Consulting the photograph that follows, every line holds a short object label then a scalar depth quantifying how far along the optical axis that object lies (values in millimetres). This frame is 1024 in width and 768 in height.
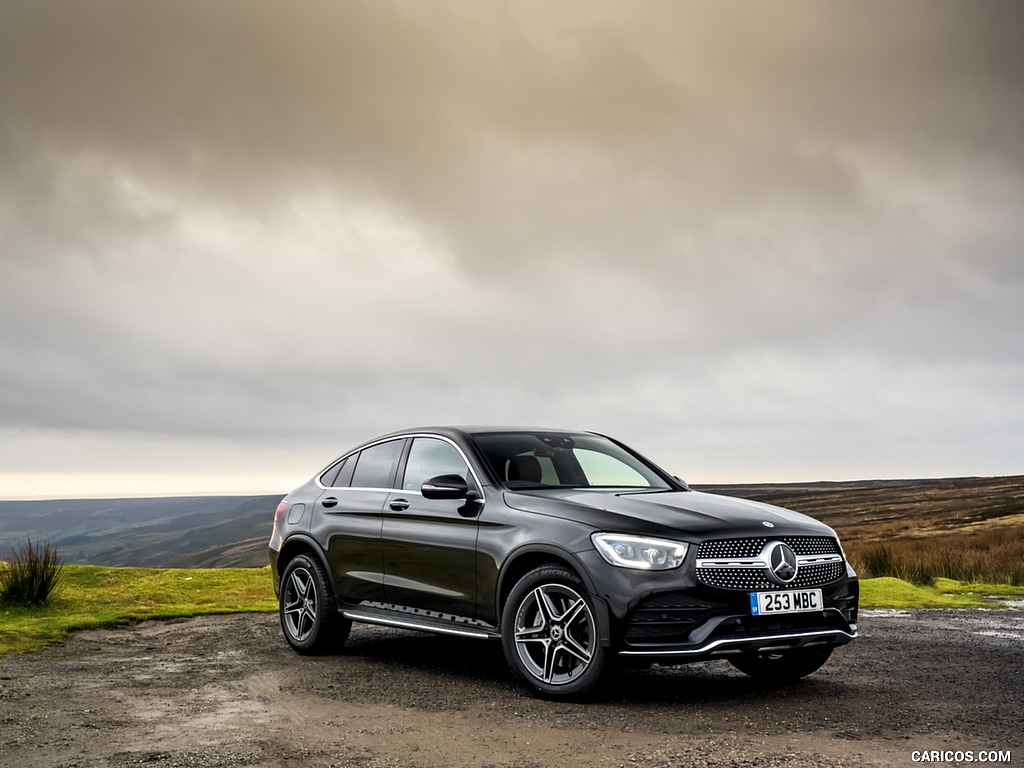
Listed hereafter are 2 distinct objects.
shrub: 13500
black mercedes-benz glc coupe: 6781
